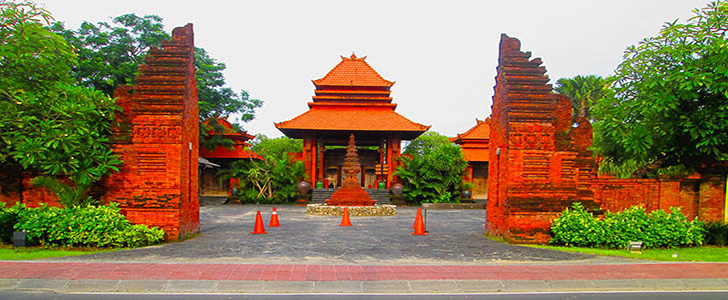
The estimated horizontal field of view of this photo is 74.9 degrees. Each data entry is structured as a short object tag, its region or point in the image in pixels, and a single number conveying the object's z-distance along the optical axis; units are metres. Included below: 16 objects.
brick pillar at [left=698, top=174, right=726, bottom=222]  11.54
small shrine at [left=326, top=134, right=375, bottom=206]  19.78
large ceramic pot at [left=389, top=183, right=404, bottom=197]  26.75
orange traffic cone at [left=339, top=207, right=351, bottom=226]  14.51
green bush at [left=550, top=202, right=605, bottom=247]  9.61
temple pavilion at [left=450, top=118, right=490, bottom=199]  33.44
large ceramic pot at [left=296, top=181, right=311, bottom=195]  26.59
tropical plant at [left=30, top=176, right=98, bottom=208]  9.45
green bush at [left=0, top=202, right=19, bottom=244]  9.09
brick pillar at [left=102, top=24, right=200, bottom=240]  9.78
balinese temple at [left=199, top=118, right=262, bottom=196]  30.61
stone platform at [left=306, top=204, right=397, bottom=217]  18.95
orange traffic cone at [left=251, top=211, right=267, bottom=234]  11.98
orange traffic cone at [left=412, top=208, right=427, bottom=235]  12.09
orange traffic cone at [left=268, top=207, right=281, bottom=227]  13.93
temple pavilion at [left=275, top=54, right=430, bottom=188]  27.88
